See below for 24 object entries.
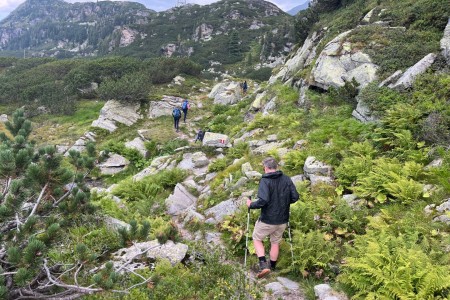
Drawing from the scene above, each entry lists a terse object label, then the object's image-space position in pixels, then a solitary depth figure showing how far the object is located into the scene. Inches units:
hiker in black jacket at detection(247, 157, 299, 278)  228.2
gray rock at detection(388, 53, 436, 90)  428.5
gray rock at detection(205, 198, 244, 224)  349.0
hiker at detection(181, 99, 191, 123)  925.2
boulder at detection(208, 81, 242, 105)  1160.2
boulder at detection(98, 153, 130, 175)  650.2
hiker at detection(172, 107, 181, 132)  845.8
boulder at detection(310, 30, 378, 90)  532.1
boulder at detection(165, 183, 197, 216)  410.3
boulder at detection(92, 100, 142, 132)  920.3
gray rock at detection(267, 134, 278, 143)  521.3
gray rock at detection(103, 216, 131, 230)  309.4
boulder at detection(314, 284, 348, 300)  194.9
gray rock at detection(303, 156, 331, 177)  355.9
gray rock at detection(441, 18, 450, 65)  439.6
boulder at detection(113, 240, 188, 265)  257.0
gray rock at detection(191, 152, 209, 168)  546.7
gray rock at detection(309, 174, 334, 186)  335.2
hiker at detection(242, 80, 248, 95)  1333.7
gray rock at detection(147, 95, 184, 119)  1029.5
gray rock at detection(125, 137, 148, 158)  719.7
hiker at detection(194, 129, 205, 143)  722.8
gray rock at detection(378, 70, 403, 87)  461.7
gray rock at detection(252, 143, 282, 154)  482.6
